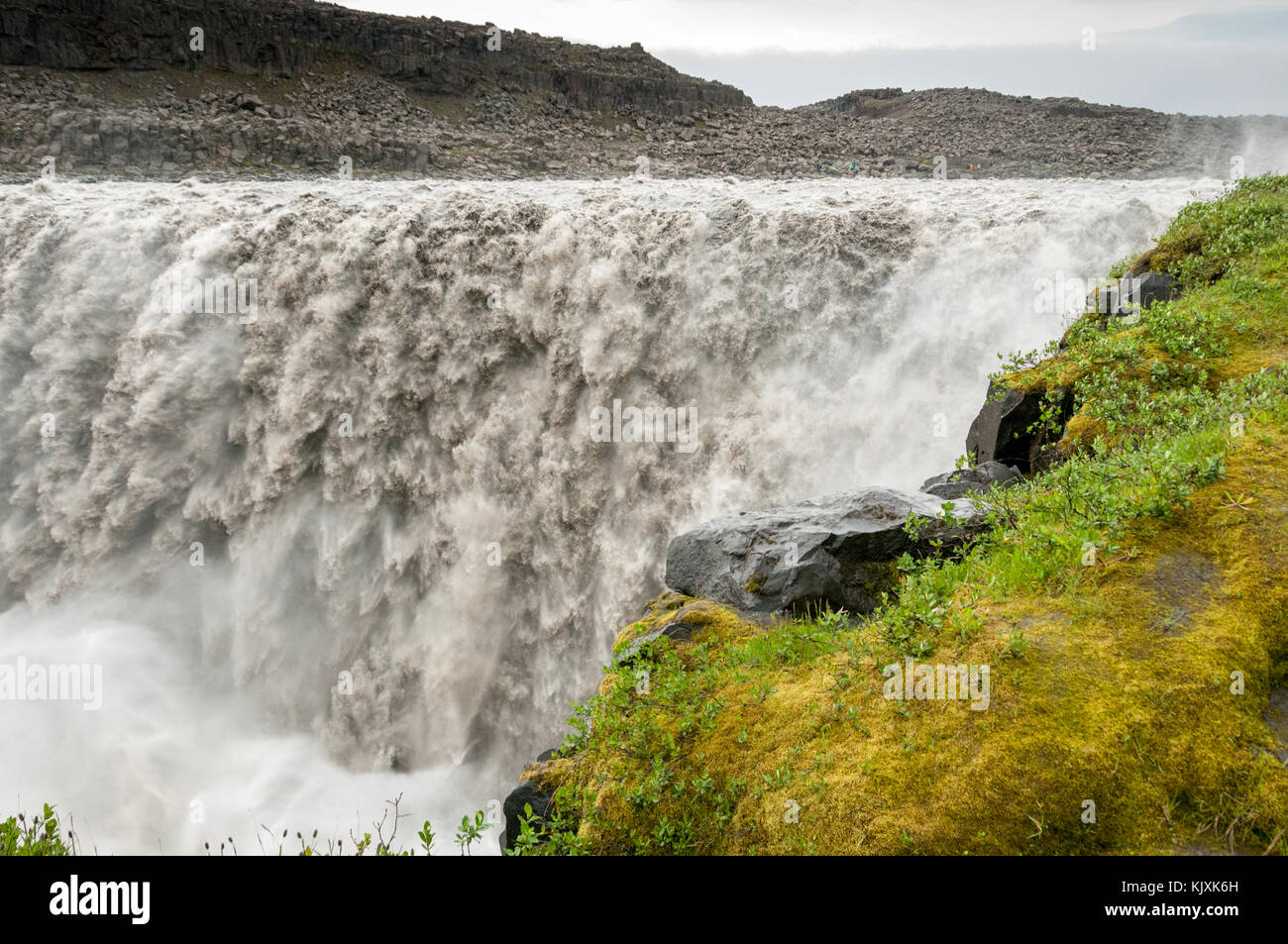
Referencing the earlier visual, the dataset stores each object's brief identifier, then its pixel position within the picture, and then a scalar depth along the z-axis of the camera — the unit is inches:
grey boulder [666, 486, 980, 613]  260.1
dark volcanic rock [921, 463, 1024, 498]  309.7
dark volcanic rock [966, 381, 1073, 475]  324.2
